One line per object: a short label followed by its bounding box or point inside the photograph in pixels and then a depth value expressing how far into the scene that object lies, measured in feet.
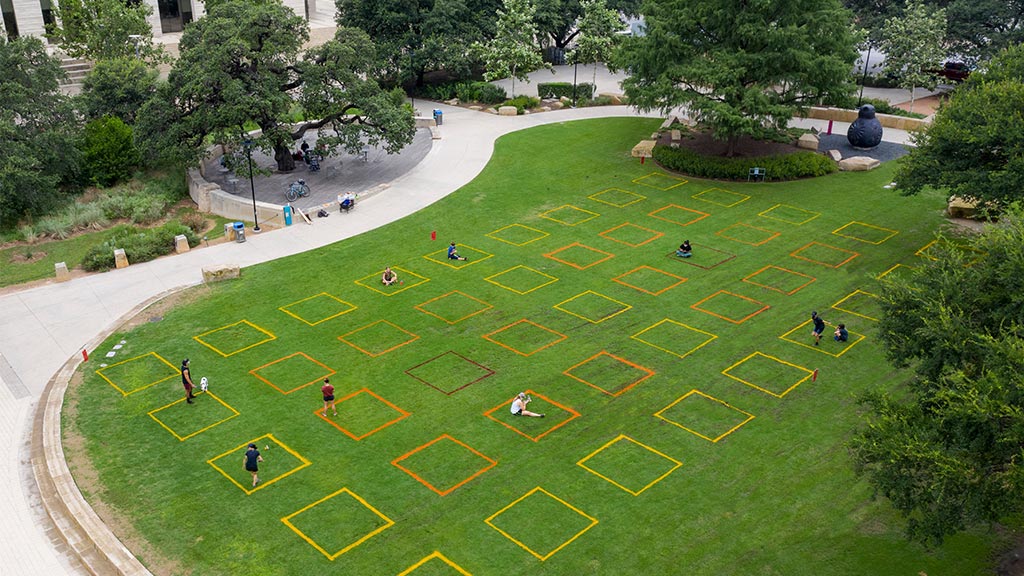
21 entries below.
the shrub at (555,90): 243.40
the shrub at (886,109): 207.00
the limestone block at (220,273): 124.88
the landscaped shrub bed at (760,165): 167.12
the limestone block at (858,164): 171.12
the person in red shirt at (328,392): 90.27
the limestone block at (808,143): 182.09
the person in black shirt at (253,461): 80.12
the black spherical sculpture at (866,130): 183.52
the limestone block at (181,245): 137.80
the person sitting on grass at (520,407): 89.97
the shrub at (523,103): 227.40
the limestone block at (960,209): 144.15
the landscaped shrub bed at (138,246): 131.44
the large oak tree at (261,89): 156.56
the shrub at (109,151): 171.83
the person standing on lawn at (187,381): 92.68
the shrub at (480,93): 235.20
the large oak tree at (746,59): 157.79
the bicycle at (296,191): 161.68
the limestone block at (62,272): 127.03
